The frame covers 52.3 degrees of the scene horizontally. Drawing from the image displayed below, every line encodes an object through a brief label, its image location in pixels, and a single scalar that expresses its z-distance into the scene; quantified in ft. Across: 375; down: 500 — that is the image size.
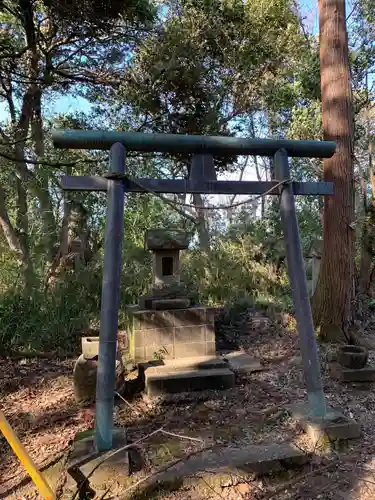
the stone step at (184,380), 13.89
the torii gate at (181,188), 9.30
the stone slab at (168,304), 16.93
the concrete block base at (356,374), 14.17
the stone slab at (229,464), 8.32
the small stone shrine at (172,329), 14.83
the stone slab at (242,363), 15.92
